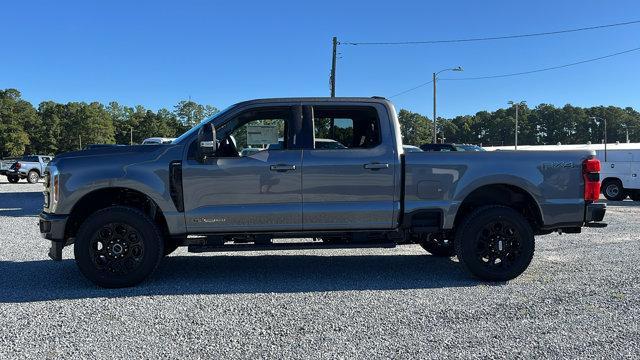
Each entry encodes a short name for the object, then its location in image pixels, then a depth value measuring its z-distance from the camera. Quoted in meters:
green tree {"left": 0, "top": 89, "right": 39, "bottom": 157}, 88.00
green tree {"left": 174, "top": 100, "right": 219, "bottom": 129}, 126.35
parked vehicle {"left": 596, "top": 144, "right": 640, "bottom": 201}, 19.30
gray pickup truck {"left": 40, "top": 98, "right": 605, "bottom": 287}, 5.25
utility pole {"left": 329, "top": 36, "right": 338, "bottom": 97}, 30.51
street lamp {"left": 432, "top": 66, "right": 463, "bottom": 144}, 41.34
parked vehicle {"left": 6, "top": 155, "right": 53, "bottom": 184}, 29.23
